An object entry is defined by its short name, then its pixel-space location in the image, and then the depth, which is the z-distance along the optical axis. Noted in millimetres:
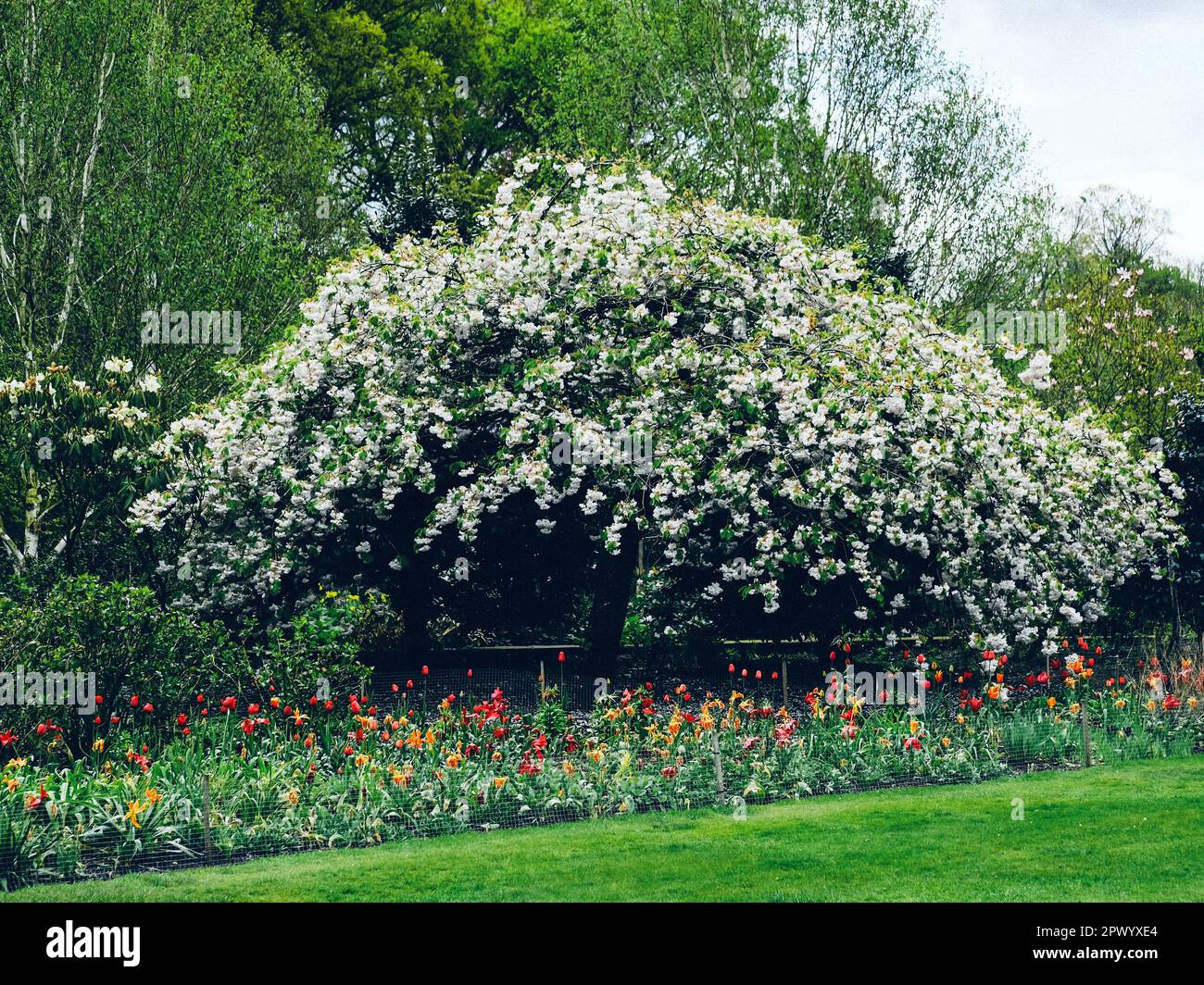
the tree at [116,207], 19234
